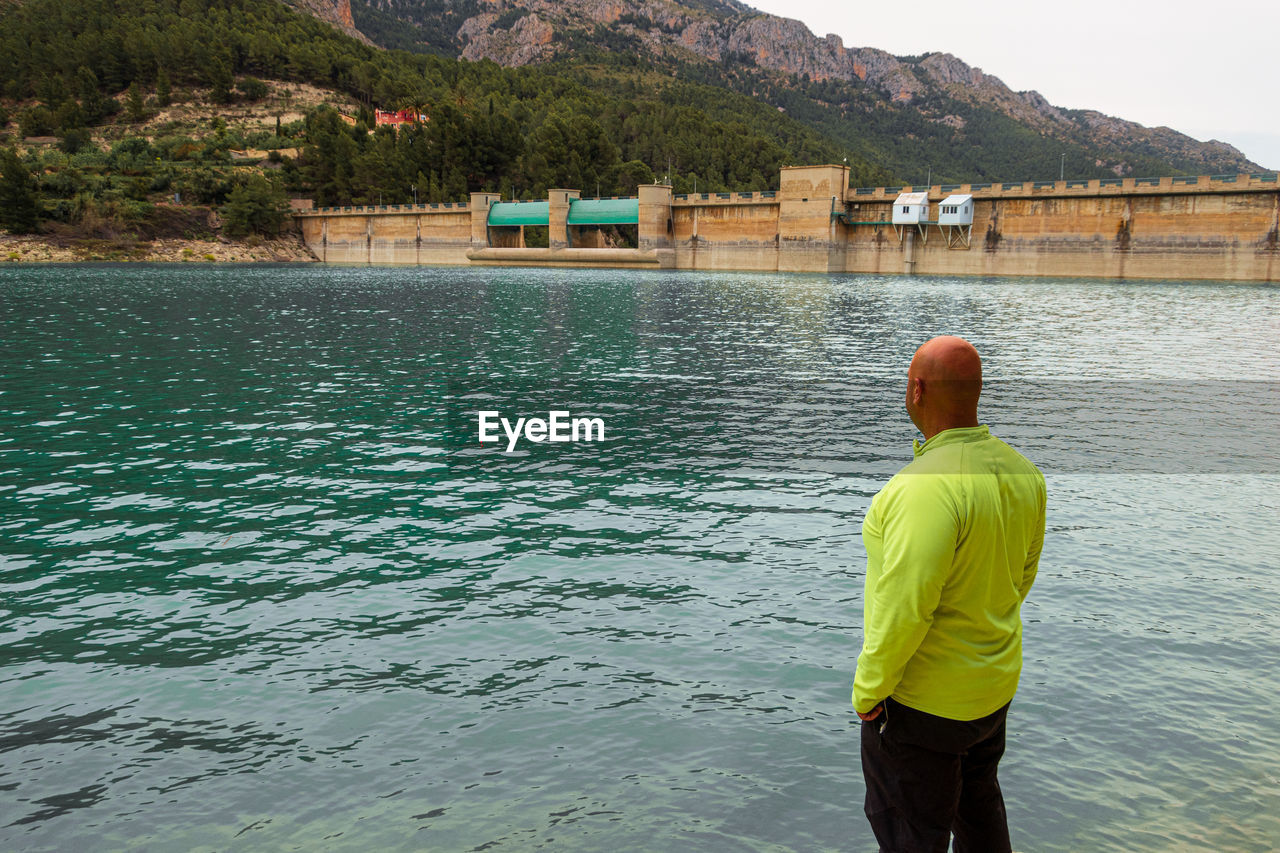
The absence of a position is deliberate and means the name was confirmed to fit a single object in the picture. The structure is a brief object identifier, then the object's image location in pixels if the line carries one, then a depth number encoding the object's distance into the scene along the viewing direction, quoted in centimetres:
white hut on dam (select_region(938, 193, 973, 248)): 8200
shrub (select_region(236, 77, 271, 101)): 17975
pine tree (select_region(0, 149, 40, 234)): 10225
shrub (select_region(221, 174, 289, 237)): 12188
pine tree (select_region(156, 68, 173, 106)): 17412
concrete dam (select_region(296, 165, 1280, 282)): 7194
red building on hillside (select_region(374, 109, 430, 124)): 17100
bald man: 351
